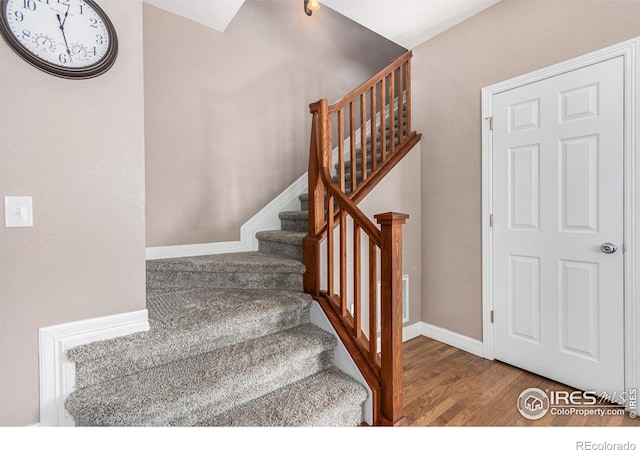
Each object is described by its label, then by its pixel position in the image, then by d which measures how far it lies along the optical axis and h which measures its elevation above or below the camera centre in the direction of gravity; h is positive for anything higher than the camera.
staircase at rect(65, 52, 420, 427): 1.31 -0.63
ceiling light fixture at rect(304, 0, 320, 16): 3.03 +2.17
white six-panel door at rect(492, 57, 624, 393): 1.72 -0.05
